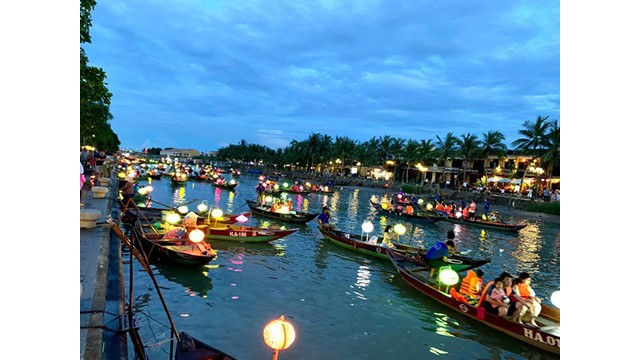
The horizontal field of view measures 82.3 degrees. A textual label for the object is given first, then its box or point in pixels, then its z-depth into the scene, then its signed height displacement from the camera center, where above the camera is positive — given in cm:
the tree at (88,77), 1205 +365
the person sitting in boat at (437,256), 1428 -299
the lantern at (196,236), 1319 -210
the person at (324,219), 2166 -240
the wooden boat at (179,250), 1373 -280
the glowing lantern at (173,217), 1700 -184
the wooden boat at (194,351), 640 -312
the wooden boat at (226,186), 5250 -114
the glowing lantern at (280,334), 610 -261
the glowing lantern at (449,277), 1216 -326
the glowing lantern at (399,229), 1944 -263
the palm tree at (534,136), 5069 +635
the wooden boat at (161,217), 2050 -236
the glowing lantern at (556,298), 898 -290
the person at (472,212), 3466 -315
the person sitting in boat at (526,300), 1041 -342
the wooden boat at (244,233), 1894 -288
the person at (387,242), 1852 -329
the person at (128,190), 2219 -79
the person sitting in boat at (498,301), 1064 -355
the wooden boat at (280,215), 2694 -274
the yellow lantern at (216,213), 1938 -186
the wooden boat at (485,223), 3148 -391
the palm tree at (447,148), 6775 +605
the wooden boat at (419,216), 3384 -346
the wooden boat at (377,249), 1555 -344
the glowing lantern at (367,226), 1865 -242
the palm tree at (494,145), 6059 +601
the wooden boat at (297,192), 5441 -199
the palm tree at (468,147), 6340 +583
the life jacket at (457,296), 1176 -379
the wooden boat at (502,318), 969 -405
